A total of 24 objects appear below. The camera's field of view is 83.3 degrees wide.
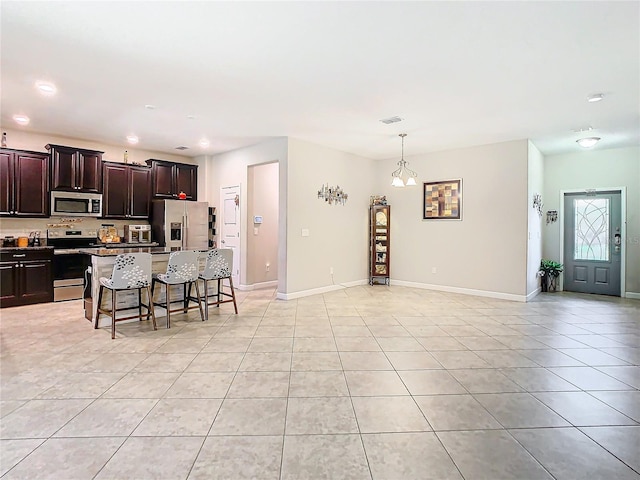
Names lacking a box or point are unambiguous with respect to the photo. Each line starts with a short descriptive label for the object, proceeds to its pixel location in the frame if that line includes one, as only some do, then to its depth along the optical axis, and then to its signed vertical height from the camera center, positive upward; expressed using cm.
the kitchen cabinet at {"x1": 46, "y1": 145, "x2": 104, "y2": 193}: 587 +113
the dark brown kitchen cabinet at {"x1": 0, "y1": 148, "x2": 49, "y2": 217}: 550 +82
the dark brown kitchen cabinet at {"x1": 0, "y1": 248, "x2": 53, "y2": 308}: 528 -62
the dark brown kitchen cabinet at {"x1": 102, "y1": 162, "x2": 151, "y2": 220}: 655 +85
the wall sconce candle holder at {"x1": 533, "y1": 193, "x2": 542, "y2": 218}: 651 +65
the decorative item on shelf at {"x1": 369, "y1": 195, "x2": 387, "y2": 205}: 771 +80
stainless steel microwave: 593 +54
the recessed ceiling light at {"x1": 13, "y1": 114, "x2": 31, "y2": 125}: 504 +168
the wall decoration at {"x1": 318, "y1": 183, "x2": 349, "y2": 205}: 670 +80
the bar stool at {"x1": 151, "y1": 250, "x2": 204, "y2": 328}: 441 -45
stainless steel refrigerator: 678 +25
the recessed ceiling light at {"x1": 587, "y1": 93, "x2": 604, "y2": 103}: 402 +159
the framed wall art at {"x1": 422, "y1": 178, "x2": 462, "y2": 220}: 683 +72
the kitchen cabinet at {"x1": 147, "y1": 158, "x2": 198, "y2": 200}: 713 +117
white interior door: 705 +27
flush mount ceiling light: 574 +154
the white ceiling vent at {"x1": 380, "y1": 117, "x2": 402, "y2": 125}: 495 +164
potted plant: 706 -72
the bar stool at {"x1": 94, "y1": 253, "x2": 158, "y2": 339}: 400 -47
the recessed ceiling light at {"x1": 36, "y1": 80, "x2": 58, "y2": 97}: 384 +163
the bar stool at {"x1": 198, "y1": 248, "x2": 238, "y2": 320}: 482 -42
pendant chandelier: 734 +132
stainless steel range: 575 -43
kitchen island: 443 -72
